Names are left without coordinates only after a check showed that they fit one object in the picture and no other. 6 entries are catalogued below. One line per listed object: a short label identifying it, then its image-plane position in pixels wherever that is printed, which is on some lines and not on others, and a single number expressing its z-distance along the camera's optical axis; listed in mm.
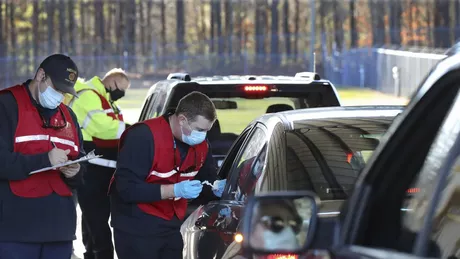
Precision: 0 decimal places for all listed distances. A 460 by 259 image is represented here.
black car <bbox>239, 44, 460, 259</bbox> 5641
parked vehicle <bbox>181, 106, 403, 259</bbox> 11937
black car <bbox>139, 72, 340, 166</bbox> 20734
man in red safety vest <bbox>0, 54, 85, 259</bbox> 14187
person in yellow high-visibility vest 23484
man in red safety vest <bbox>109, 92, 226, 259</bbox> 15211
